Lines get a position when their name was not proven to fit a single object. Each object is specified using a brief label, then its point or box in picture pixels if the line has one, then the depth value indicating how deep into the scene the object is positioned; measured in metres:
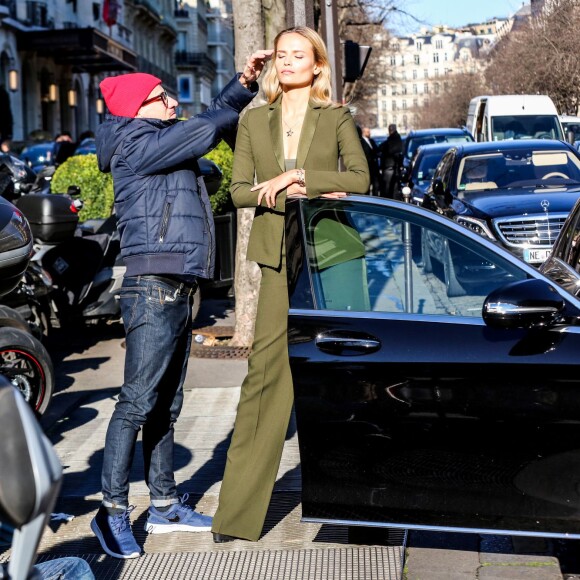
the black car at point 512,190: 11.85
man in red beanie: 4.47
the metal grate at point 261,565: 4.31
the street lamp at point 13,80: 45.75
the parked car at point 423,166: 19.95
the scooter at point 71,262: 9.02
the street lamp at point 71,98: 56.19
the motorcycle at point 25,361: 6.44
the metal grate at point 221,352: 9.45
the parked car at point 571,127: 28.83
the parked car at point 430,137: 30.14
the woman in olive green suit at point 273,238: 4.51
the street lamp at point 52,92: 52.03
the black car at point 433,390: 3.83
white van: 26.92
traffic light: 12.12
